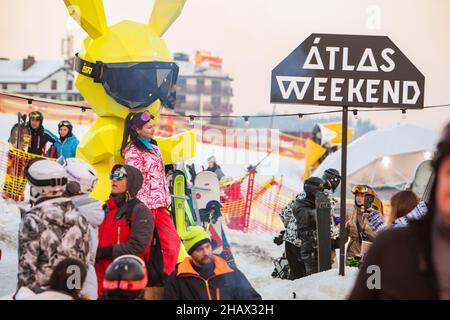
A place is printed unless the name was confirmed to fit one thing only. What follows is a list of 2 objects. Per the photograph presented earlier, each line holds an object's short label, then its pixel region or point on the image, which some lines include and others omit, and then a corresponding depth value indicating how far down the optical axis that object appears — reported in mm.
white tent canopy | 12688
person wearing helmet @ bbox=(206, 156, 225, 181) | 9609
